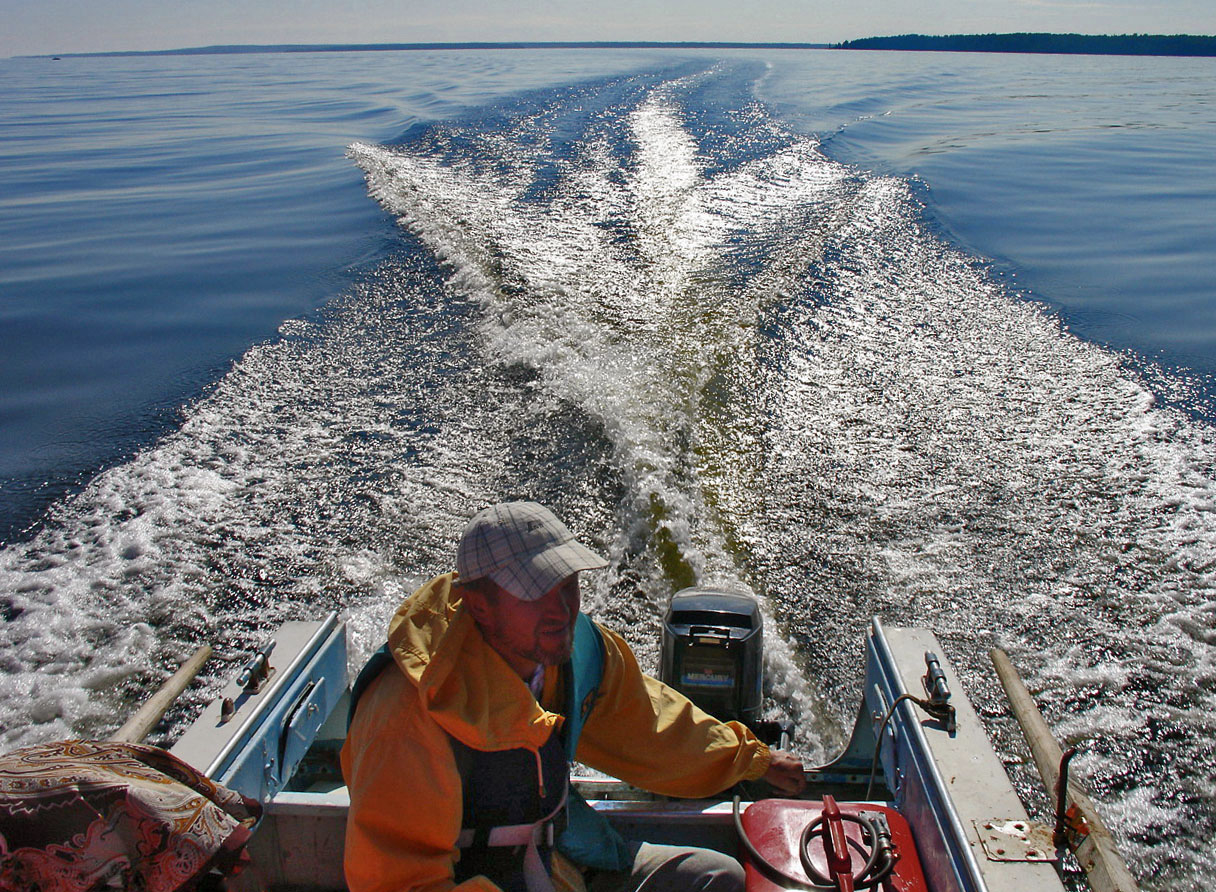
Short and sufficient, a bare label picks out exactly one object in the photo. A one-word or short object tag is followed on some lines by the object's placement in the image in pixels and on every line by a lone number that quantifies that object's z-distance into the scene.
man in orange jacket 1.37
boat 1.86
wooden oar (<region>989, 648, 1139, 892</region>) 1.74
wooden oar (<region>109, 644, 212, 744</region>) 2.06
